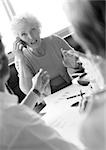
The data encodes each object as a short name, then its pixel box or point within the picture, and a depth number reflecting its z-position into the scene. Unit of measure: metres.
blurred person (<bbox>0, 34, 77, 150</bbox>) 0.96
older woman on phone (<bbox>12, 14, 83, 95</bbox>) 2.54
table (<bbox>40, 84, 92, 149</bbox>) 1.39
